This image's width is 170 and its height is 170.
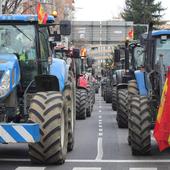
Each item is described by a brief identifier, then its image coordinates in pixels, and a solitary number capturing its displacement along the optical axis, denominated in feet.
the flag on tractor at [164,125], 36.04
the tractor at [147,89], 39.70
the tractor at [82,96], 71.92
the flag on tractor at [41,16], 39.52
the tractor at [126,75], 60.18
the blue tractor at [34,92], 34.83
